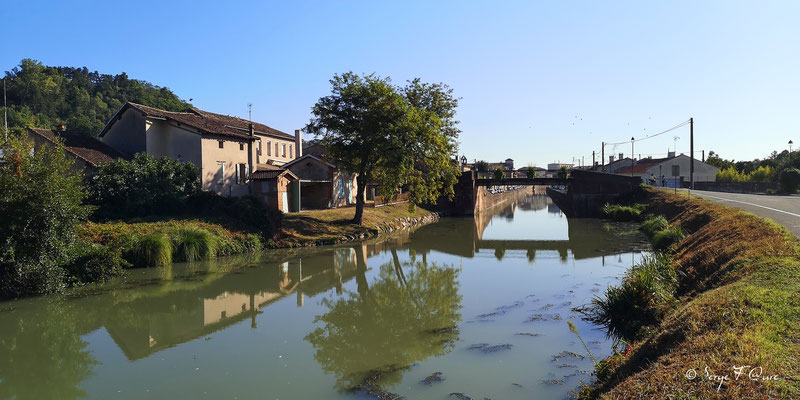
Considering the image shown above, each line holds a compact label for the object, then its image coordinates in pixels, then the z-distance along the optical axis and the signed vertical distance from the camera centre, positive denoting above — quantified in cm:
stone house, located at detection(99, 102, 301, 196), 3017 +278
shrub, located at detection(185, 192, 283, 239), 2677 -144
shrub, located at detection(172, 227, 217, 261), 2208 -269
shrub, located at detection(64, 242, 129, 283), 1669 -270
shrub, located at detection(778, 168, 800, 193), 4297 -1
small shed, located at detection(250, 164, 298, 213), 3138 -5
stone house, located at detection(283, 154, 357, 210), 3991 +32
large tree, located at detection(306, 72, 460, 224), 2981 +292
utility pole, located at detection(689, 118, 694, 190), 5003 +427
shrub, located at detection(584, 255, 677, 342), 1059 -276
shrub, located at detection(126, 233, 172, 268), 2044 -280
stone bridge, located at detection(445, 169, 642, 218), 4716 -79
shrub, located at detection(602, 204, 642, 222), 3868 -255
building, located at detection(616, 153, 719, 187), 6888 +147
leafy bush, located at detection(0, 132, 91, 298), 1448 -95
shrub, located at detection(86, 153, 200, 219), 2361 -9
